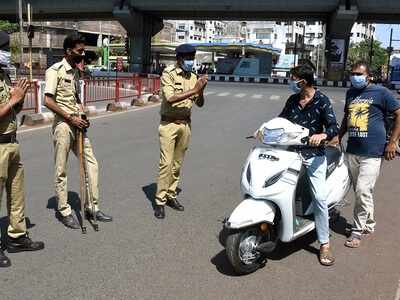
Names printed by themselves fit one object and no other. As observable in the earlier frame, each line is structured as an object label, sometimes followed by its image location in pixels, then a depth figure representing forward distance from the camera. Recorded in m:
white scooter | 3.86
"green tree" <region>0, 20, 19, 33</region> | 46.69
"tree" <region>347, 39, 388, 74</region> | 110.64
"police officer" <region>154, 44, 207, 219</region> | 5.12
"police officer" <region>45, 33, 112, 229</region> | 4.76
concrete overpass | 43.03
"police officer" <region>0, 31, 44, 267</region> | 3.82
